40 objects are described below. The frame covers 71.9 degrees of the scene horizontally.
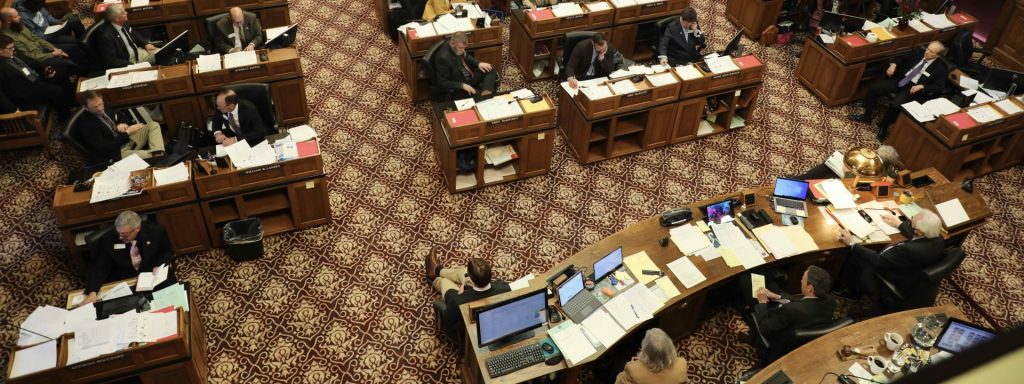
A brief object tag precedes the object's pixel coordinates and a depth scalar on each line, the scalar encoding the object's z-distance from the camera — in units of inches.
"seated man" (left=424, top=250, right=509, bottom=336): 214.7
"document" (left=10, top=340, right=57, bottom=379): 197.3
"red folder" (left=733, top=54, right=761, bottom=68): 341.7
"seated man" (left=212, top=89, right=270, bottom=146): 284.5
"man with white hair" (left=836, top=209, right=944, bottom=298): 238.5
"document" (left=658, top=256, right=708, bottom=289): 236.4
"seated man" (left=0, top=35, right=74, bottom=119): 304.8
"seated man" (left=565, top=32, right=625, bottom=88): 339.0
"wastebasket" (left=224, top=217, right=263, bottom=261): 272.5
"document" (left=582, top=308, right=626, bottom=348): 214.4
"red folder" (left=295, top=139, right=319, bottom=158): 274.2
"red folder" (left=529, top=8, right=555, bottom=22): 368.2
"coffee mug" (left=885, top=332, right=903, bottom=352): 211.9
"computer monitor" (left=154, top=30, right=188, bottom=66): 320.2
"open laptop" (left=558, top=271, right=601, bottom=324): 220.8
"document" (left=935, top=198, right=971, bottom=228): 267.0
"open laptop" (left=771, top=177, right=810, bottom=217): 267.4
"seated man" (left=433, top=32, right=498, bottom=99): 330.3
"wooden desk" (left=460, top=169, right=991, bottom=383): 220.9
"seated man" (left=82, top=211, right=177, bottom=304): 235.0
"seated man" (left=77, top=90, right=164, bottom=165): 278.5
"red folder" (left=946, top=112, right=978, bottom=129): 317.4
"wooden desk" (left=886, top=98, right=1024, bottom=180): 321.1
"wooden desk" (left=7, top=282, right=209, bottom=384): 200.8
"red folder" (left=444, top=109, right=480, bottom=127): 296.3
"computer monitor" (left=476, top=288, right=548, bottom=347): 201.0
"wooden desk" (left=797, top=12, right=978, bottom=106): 370.3
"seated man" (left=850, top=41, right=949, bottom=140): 348.8
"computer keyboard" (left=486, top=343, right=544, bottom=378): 202.7
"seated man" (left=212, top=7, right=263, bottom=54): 348.2
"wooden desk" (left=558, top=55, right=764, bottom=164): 324.2
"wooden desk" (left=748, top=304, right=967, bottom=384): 204.2
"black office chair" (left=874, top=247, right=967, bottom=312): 240.4
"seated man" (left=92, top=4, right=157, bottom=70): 326.6
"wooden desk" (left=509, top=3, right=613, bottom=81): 372.5
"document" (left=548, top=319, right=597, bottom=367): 208.2
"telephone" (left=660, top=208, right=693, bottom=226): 253.8
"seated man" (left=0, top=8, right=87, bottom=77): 322.3
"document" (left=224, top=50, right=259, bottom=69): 320.8
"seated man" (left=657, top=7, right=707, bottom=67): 360.8
